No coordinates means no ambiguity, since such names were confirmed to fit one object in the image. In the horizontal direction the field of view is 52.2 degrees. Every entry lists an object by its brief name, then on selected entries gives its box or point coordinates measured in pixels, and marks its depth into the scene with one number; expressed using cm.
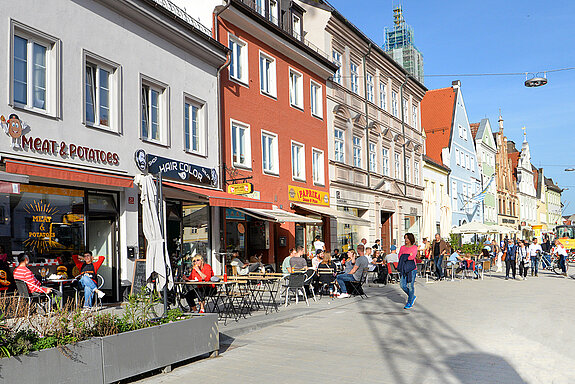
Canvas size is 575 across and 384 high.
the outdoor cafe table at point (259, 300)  1308
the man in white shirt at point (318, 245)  2243
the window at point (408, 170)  3606
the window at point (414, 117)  3859
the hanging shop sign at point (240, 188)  1753
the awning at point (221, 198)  1526
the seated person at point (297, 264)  1593
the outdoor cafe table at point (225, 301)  1134
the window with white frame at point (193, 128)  1686
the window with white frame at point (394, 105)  3466
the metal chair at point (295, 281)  1409
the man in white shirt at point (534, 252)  2577
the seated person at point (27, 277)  1062
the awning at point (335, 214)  2230
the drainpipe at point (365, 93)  2981
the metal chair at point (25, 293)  1042
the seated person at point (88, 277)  1191
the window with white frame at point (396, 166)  3418
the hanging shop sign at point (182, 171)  1492
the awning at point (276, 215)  1764
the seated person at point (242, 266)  1777
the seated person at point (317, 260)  1773
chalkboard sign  1373
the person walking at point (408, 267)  1393
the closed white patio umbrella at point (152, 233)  983
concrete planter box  573
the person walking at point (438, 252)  2298
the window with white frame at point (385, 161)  3262
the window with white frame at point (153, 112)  1509
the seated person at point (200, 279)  1187
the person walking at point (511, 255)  2368
